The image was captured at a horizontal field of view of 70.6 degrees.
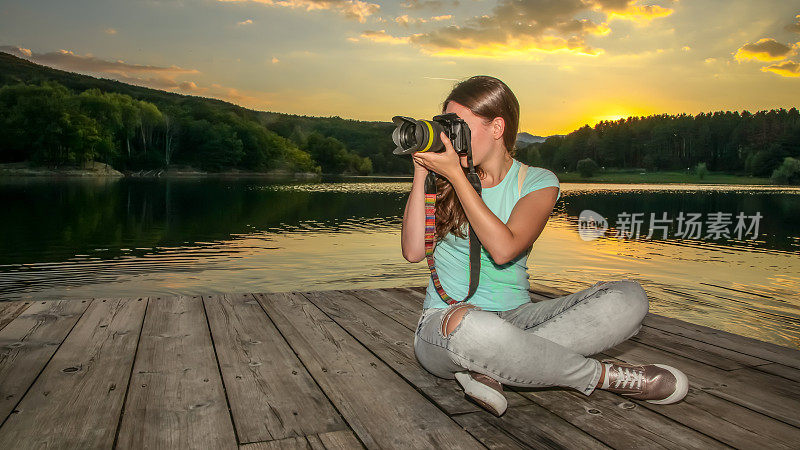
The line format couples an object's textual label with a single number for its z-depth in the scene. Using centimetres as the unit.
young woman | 206
